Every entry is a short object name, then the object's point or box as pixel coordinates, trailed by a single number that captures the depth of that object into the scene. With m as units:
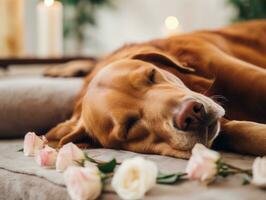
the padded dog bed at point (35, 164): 1.08
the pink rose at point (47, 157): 1.35
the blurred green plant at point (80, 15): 5.07
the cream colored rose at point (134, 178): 1.04
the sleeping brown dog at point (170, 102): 1.47
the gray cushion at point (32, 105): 1.96
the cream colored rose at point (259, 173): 1.07
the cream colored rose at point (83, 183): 1.07
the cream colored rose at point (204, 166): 1.10
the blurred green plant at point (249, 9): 3.79
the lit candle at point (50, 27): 2.85
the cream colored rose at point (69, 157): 1.27
